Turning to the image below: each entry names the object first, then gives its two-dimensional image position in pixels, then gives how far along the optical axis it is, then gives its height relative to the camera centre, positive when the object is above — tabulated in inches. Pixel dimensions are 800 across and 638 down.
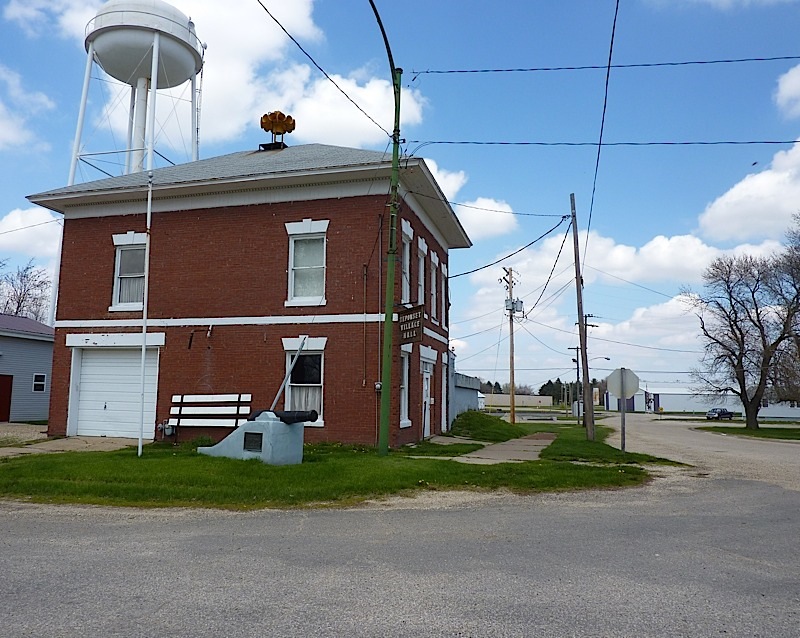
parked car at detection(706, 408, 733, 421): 2869.1 -40.7
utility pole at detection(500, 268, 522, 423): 1609.3 +221.4
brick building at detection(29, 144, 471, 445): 669.3 +114.4
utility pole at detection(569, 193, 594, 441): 828.6 +88.8
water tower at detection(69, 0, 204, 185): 977.5 +518.2
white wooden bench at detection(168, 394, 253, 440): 683.4 -10.4
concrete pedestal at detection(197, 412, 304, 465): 500.4 -30.6
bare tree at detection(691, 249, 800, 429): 1619.1 +191.3
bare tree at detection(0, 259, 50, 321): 2053.4 +304.8
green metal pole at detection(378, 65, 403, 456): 543.5 +88.7
